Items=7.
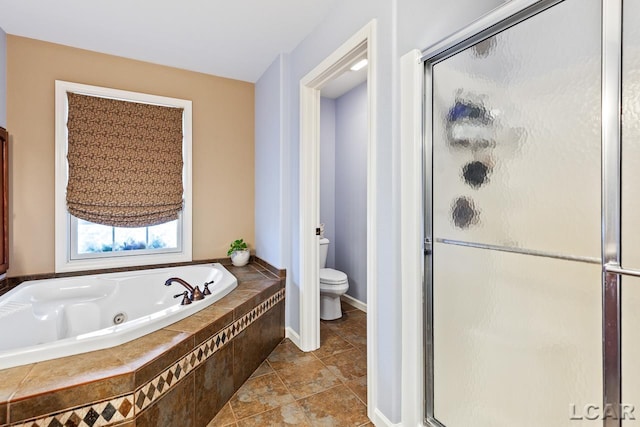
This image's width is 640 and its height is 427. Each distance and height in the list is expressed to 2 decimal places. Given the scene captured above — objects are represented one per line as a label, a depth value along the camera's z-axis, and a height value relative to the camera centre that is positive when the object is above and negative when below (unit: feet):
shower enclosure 2.85 -0.08
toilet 9.98 -2.46
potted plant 10.03 -1.29
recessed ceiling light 9.18 +4.35
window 8.29 -0.58
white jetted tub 4.72 -1.94
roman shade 8.46 +1.47
